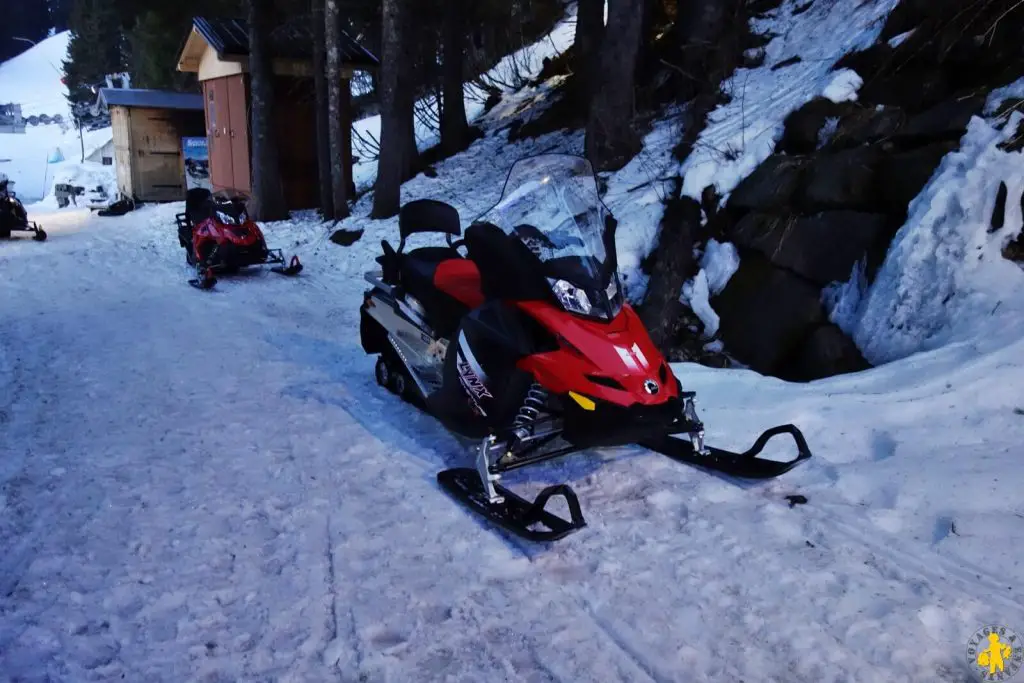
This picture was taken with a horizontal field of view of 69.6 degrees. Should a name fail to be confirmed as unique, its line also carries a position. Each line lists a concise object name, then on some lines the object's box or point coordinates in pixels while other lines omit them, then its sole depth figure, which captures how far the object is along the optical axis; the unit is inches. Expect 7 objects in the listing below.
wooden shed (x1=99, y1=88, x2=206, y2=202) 791.1
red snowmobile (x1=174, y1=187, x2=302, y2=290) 374.9
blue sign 757.9
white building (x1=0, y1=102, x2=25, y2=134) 2042.3
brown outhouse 590.9
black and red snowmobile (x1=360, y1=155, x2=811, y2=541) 131.5
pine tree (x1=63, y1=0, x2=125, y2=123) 1804.9
